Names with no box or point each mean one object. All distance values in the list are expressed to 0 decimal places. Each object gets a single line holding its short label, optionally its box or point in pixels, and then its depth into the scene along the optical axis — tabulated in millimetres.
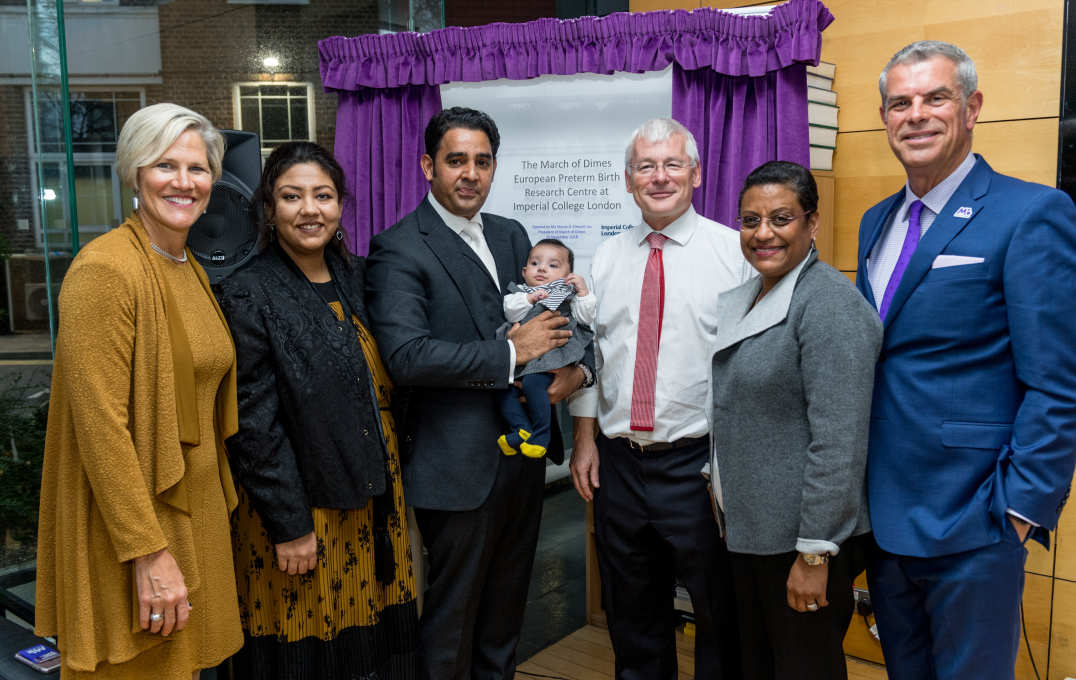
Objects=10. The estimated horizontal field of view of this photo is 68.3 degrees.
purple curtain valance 2674
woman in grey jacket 1705
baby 2152
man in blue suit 1594
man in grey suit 2117
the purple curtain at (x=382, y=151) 3352
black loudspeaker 2307
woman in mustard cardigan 1598
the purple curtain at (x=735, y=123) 2732
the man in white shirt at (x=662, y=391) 2207
